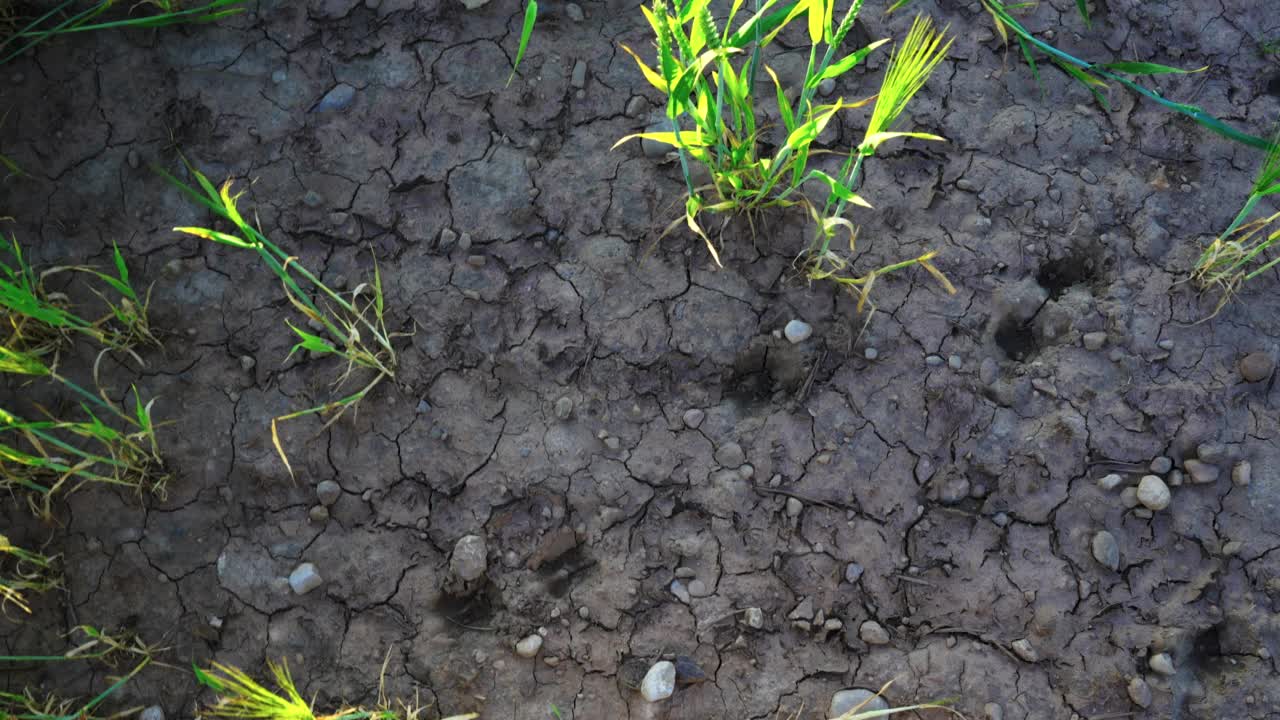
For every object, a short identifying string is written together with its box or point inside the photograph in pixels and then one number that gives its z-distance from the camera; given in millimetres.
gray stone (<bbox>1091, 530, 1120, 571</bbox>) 1116
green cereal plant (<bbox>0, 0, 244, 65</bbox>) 1277
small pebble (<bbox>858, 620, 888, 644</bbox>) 1111
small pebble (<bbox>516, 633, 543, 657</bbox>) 1121
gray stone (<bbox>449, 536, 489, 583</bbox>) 1143
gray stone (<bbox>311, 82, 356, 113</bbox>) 1281
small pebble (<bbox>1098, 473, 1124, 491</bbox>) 1135
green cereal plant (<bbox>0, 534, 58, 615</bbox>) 1139
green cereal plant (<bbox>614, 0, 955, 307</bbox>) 1045
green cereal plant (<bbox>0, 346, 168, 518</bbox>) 1139
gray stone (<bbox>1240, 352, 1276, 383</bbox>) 1152
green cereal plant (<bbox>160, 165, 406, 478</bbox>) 1165
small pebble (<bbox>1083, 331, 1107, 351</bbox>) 1170
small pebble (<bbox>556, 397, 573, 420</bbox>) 1177
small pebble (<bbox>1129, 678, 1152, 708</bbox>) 1083
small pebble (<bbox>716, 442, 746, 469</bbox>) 1159
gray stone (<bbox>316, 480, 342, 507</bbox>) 1171
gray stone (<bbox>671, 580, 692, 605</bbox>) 1129
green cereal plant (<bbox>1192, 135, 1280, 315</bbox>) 1147
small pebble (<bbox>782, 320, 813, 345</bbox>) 1180
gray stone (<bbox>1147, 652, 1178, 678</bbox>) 1087
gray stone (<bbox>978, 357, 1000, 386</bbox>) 1170
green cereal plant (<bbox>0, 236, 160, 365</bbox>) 1167
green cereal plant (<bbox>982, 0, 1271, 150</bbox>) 1210
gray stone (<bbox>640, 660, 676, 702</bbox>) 1099
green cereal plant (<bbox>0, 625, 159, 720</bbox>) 1117
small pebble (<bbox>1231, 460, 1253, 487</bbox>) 1129
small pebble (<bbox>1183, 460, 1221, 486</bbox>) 1131
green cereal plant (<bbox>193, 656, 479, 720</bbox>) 1056
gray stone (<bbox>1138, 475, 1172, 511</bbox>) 1120
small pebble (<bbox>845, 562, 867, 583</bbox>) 1128
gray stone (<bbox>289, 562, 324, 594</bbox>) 1149
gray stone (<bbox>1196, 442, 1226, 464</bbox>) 1133
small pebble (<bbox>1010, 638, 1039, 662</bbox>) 1102
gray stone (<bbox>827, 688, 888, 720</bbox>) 1095
